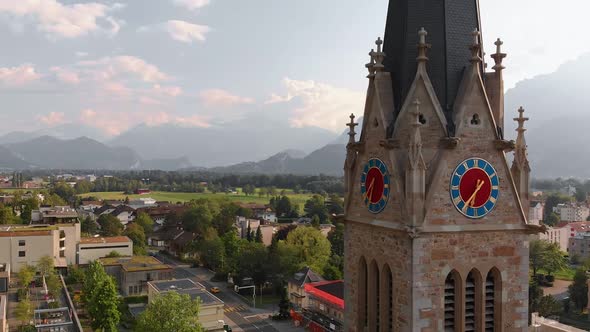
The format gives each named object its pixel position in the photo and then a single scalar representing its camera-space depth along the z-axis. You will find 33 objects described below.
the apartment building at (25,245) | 90.56
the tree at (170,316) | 50.91
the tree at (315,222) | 129.57
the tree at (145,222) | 149.15
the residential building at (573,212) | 181.88
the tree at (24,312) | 62.38
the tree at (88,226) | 139.66
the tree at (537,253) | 109.69
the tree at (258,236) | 120.99
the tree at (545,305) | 79.69
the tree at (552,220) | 165.57
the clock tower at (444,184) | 18.33
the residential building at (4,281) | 77.00
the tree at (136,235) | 124.69
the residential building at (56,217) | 111.25
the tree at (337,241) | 113.88
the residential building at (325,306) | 73.44
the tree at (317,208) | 169.00
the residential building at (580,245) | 134.25
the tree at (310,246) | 100.31
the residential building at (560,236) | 135.88
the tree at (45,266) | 87.12
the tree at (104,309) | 62.66
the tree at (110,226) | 135.00
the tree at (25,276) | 78.19
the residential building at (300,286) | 86.19
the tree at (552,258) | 109.50
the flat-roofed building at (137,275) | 90.00
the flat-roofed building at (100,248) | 104.50
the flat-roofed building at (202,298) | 69.19
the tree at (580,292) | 89.56
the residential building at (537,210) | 159.43
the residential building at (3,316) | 52.08
